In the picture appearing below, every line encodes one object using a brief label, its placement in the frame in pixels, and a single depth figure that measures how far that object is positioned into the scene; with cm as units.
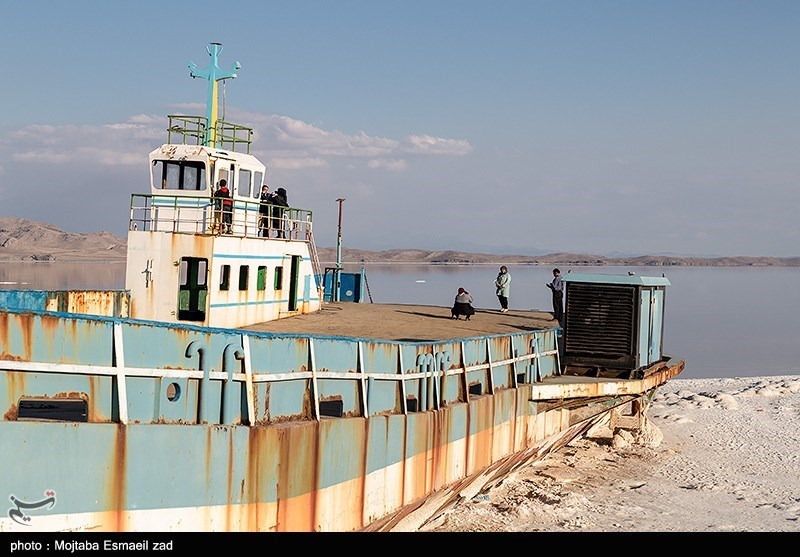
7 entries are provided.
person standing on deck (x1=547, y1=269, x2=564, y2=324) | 2612
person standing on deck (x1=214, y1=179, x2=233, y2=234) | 2308
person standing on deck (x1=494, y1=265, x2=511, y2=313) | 3031
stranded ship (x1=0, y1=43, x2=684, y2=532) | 948
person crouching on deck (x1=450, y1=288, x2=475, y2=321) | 2706
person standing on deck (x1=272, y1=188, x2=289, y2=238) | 2567
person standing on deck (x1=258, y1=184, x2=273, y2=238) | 2516
